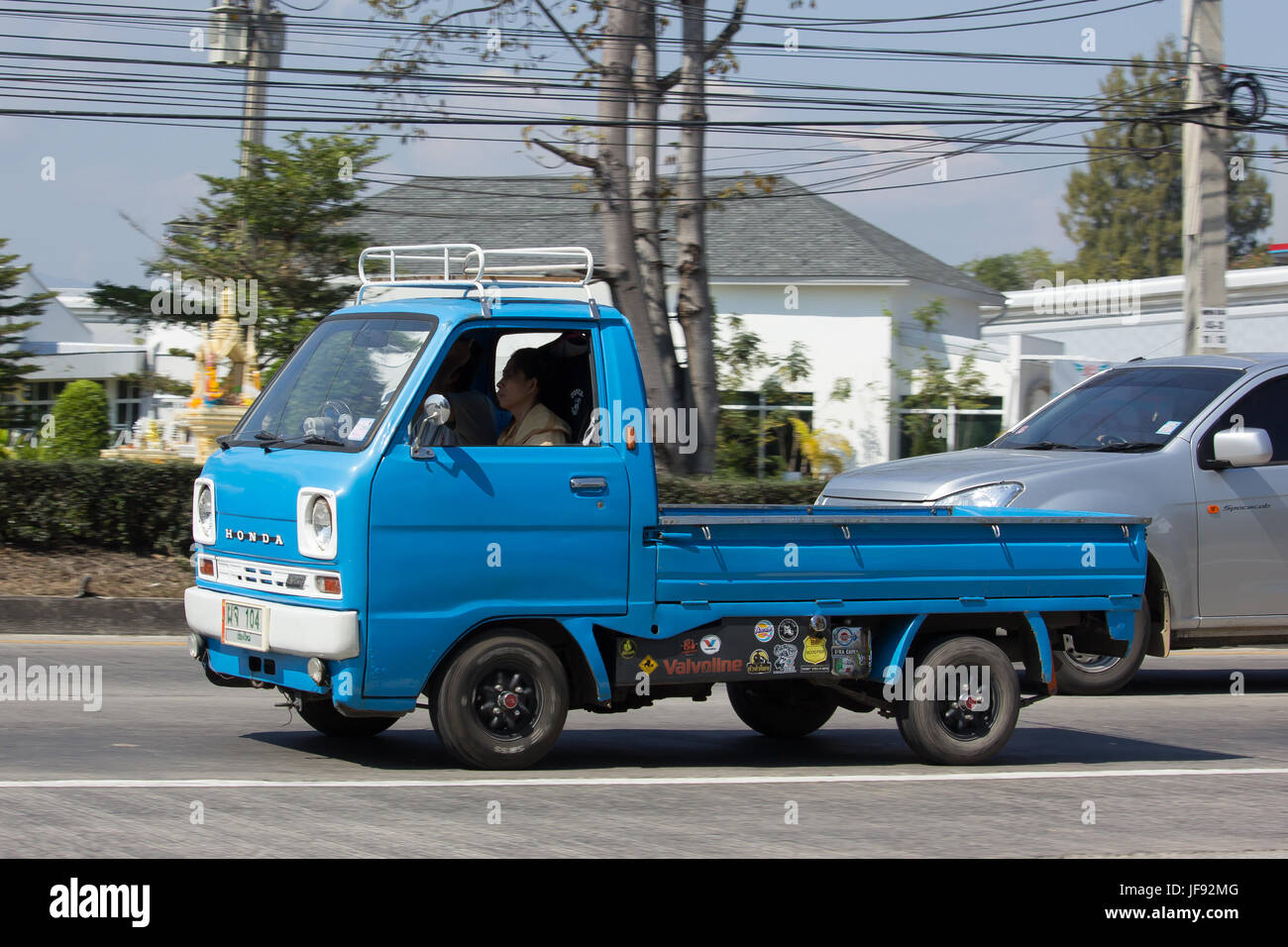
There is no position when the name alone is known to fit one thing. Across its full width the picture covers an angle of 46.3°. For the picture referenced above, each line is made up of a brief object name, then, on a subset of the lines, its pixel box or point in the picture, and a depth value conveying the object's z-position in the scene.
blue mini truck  6.67
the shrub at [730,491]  16.34
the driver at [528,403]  7.32
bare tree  17.78
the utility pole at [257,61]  21.64
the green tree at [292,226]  21.95
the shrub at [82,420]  22.81
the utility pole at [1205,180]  17.39
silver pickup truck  10.12
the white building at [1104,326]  23.94
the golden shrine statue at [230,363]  20.14
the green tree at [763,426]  22.78
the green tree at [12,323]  25.69
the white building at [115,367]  32.16
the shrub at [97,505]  14.84
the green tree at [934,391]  24.97
